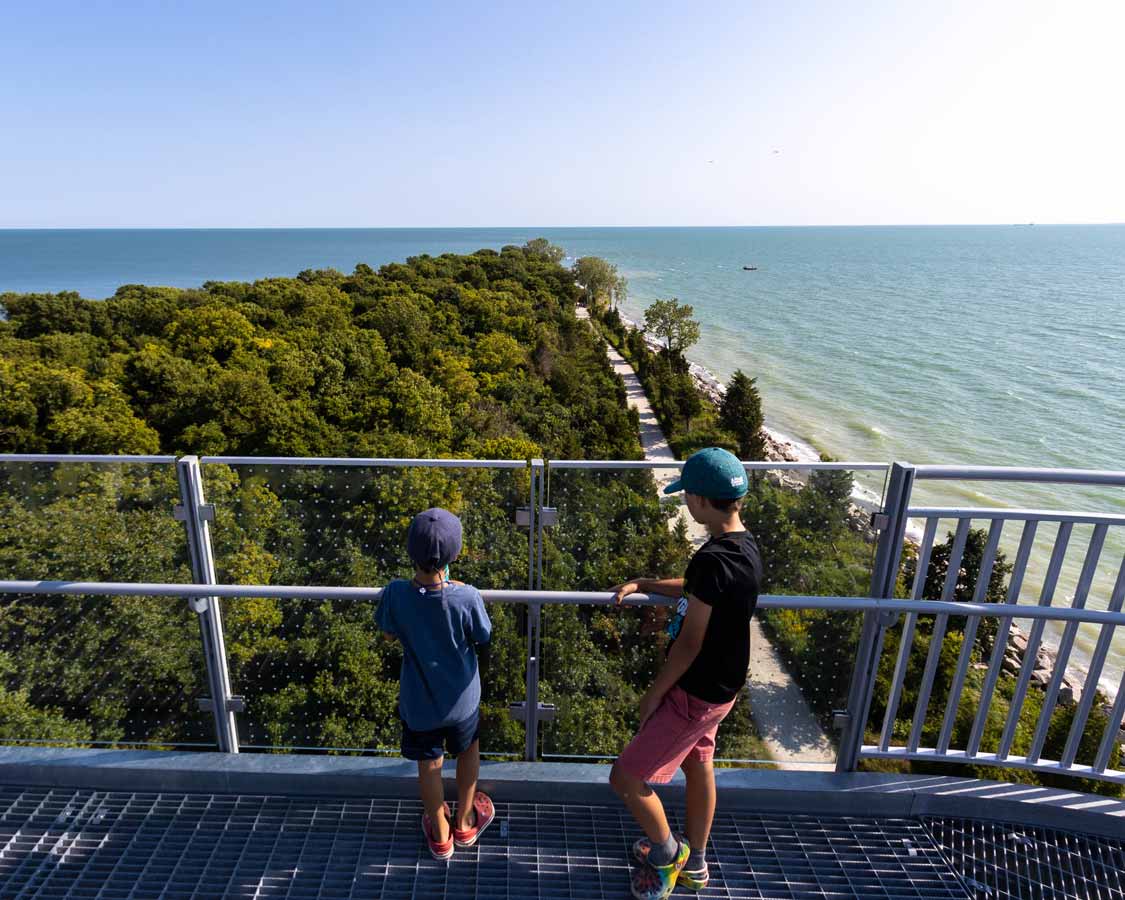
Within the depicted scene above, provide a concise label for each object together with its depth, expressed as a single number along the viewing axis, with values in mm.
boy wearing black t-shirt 2045
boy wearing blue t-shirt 2227
